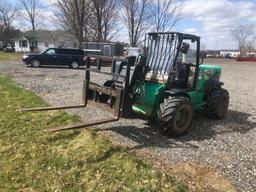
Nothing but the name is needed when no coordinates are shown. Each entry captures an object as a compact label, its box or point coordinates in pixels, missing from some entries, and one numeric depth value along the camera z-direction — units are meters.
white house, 37.18
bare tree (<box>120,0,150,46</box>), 25.70
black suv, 14.90
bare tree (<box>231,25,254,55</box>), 67.44
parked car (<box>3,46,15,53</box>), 37.49
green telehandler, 3.92
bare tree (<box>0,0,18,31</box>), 48.09
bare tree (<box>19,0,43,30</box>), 50.19
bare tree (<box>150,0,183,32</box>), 25.98
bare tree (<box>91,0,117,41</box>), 24.41
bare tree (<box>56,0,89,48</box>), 23.19
